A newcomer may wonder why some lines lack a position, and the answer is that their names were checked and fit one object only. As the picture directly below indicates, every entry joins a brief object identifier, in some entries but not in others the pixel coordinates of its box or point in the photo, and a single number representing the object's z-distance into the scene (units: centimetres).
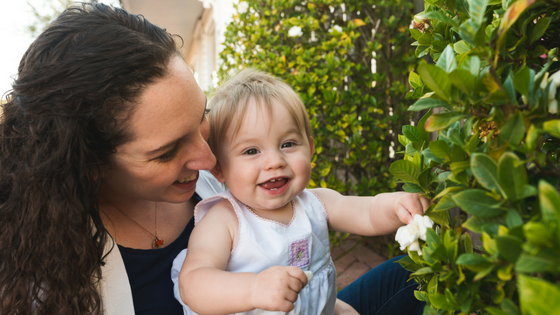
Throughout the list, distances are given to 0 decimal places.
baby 46
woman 41
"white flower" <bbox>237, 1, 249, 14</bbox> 155
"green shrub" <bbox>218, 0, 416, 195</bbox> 95
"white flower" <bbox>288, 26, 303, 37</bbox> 104
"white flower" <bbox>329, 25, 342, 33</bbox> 103
